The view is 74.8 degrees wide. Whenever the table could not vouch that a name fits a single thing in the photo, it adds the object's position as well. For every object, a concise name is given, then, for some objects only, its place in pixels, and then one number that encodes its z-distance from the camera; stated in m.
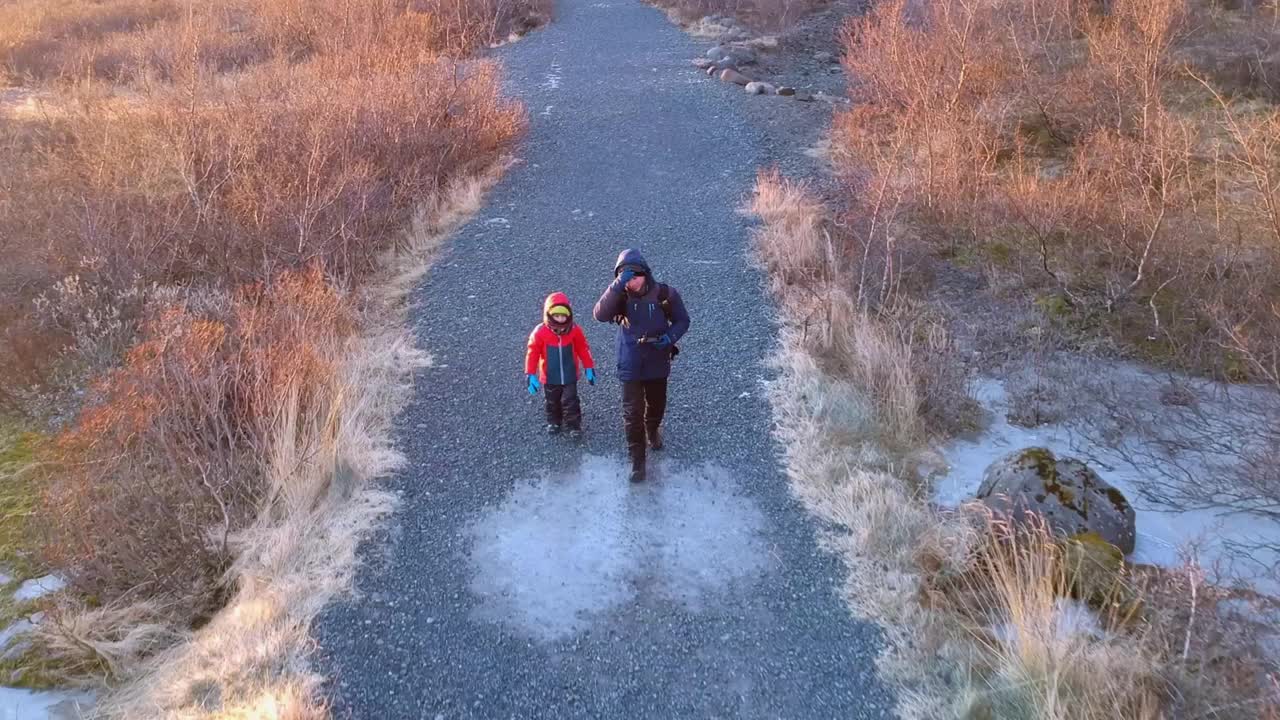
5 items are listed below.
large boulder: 5.12
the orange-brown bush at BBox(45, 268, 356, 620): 4.83
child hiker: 5.77
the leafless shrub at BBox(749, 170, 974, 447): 6.64
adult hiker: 5.09
